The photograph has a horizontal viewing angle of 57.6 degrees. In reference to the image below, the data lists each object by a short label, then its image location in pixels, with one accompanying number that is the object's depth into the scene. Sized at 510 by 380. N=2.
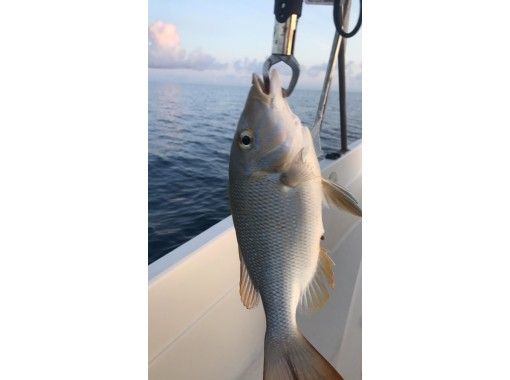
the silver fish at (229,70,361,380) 0.47
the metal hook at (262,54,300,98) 0.48
